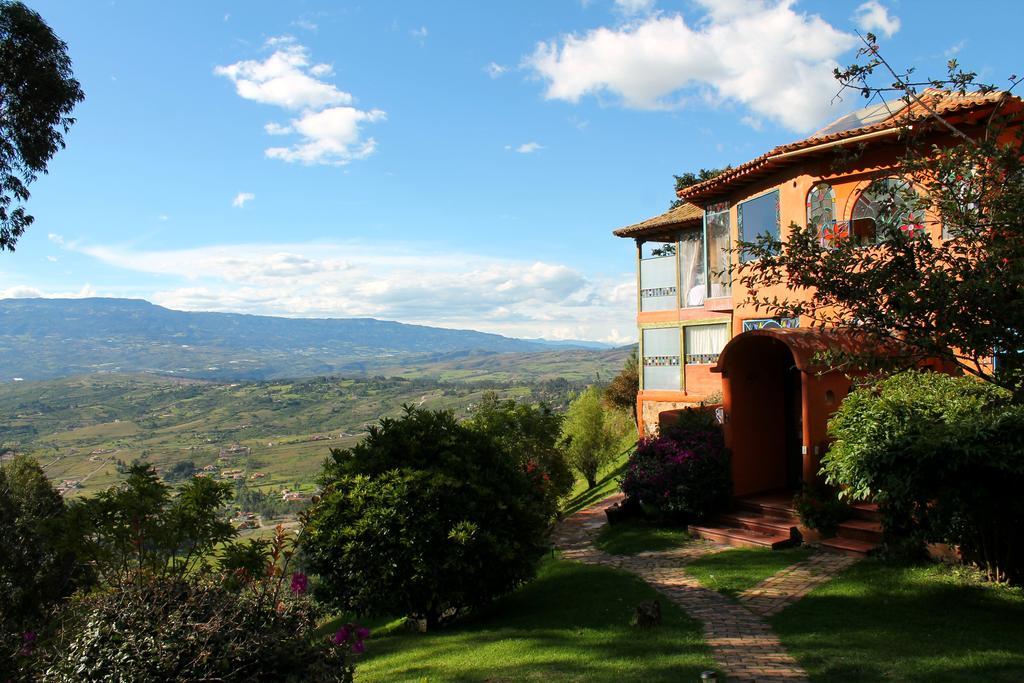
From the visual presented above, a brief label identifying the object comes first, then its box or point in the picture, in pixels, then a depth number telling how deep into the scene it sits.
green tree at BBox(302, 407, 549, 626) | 8.95
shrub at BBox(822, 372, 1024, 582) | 6.92
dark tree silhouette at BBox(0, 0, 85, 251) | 13.34
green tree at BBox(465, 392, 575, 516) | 17.67
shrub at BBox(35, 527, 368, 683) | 4.30
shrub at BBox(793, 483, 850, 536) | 10.80
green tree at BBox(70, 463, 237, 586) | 7.51
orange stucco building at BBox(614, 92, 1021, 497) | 12.09
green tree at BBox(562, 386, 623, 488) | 26.66
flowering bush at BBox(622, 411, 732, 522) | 12.99
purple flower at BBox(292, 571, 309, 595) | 5.65
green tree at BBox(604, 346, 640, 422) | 32.00
